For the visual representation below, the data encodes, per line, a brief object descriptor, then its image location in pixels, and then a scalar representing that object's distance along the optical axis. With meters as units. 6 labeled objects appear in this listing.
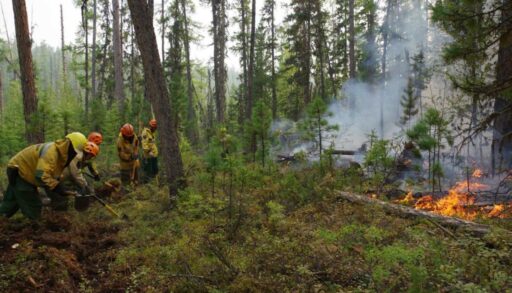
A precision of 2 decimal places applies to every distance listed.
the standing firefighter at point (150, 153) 10.66
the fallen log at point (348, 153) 17.92
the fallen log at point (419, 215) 5.79
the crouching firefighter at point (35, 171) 6.03
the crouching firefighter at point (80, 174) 6.70
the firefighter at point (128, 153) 9.78
